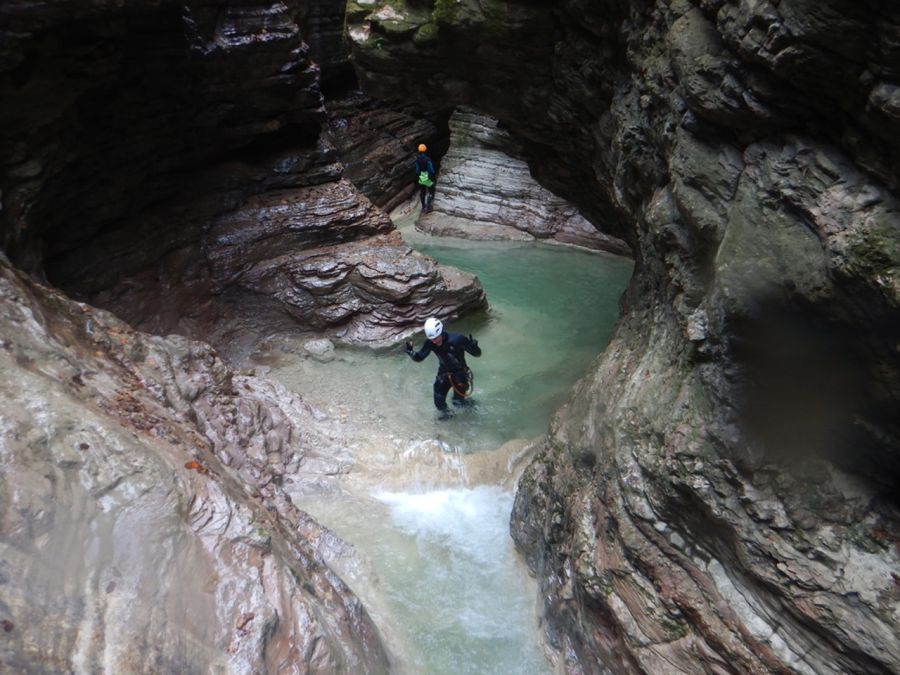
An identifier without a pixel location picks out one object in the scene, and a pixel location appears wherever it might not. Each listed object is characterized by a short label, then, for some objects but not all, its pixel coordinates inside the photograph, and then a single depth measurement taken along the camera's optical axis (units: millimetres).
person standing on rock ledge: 17344
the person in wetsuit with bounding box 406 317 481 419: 7598
